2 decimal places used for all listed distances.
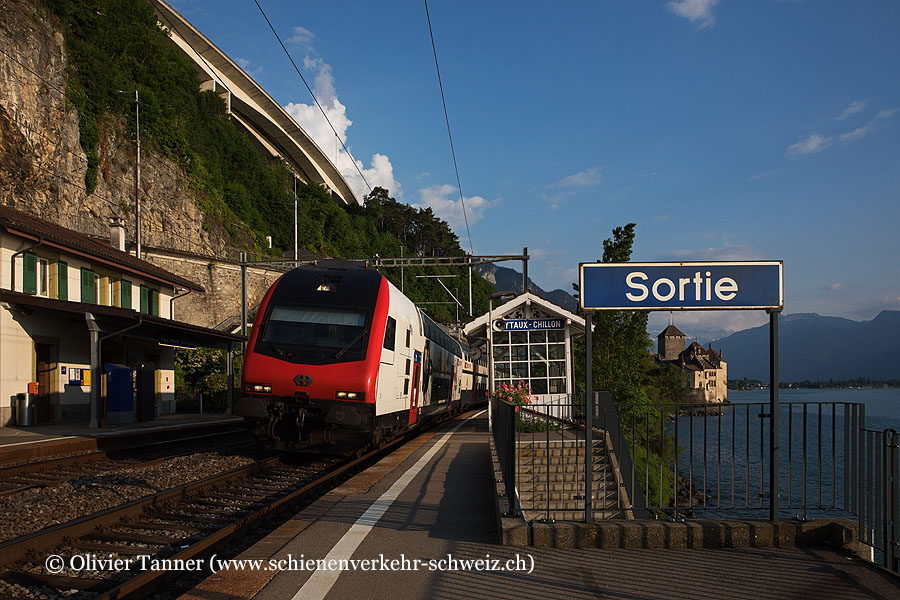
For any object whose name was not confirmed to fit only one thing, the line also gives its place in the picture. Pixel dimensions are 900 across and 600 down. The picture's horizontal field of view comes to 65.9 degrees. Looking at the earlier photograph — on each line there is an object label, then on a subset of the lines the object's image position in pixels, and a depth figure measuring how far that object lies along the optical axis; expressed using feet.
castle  409.49
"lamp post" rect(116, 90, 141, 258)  105.50
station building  61.67
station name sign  62.18
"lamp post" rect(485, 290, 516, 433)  58.06
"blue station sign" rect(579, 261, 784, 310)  19.86
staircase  39.88
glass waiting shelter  63.98
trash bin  62.34
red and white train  36.81
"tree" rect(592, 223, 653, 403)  104.12
